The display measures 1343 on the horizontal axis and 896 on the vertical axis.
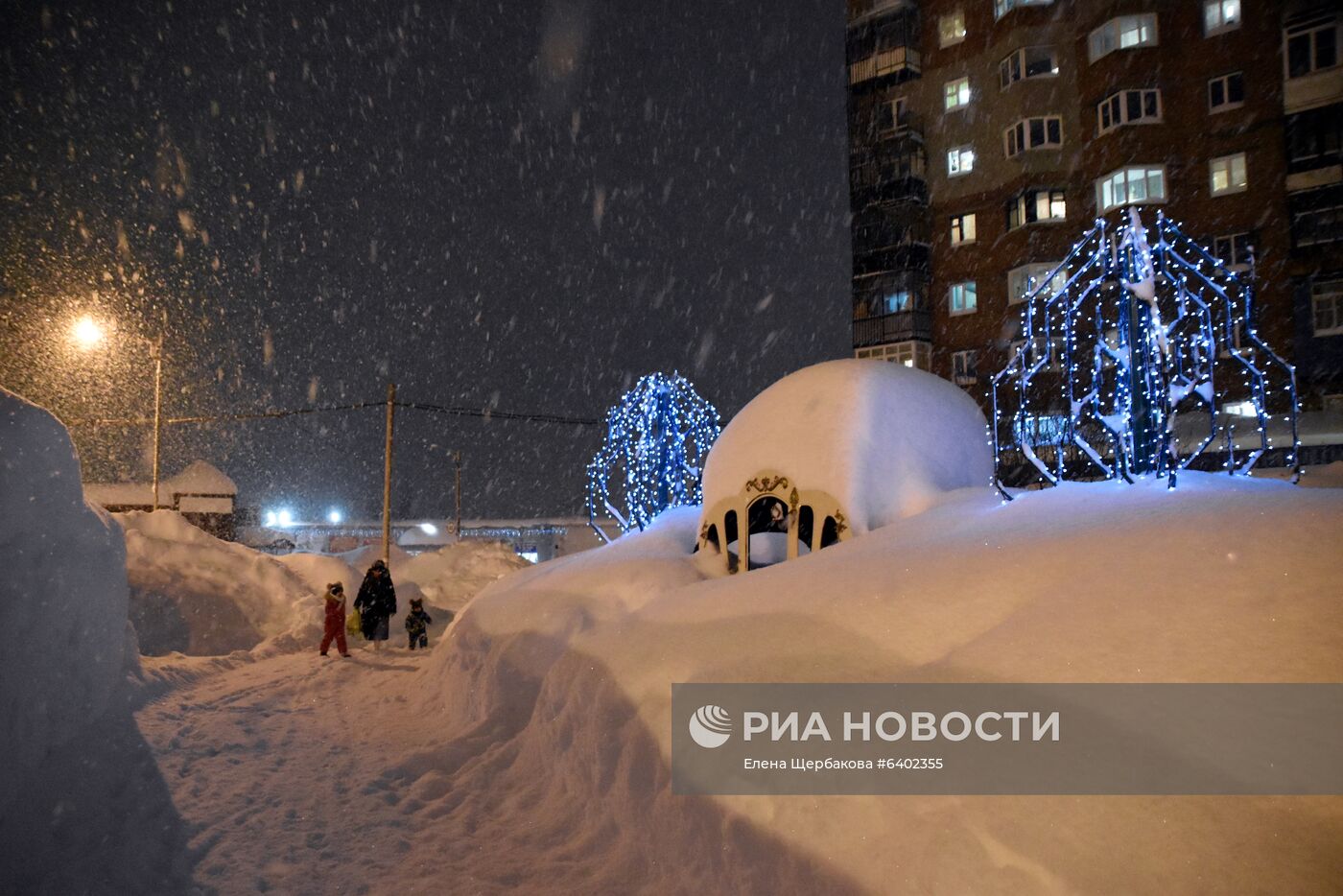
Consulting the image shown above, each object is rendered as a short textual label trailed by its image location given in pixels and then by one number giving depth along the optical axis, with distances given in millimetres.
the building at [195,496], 35344
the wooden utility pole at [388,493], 21984
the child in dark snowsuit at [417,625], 16219
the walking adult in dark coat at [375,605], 16109
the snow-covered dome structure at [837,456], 11891
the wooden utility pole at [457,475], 44125
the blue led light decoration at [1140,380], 10188
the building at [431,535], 42469
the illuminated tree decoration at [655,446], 19766
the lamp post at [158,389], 24469
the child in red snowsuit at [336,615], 14664
